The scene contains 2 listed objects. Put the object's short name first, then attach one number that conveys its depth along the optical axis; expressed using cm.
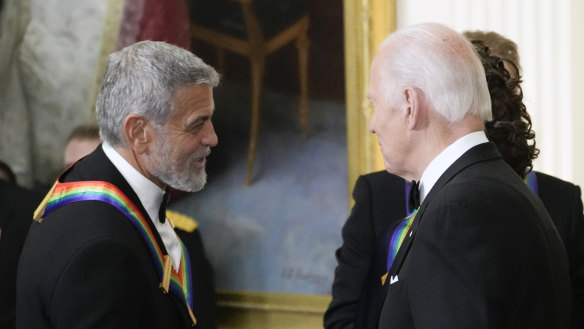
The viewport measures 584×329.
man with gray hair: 472
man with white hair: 456
